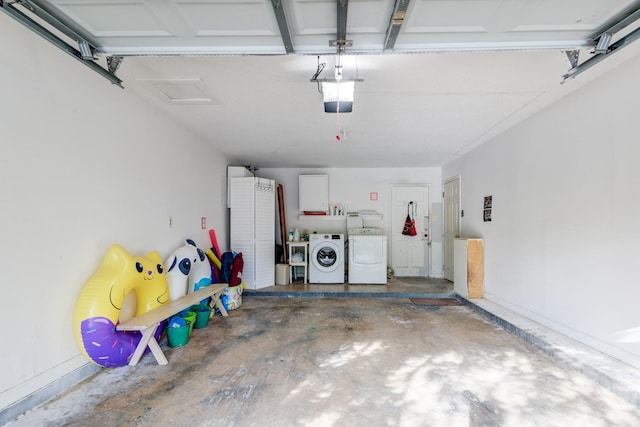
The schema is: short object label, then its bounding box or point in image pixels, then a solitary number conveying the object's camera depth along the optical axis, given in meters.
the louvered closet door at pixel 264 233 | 4.82
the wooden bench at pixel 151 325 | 2.22
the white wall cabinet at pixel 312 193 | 5.88
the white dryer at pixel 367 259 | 5.23
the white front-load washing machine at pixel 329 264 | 5.26
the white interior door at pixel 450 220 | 5.19
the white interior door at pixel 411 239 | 5.93
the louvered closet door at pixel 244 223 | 4.76
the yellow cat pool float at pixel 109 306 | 2.03
